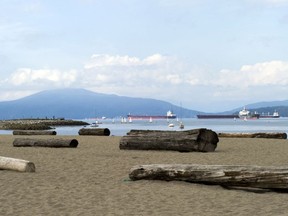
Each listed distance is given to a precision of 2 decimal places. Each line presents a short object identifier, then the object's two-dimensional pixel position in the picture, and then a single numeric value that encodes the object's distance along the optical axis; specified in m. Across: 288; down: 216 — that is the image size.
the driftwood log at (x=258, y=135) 31.98
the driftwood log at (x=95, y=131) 38.00
